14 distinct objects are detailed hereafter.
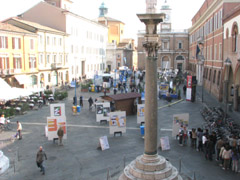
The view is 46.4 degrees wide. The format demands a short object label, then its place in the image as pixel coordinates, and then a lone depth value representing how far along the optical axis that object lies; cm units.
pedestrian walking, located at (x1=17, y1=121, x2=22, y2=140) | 1709
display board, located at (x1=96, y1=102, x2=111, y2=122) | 2095
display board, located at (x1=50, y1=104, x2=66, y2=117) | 1750
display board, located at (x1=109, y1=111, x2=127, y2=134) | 1752
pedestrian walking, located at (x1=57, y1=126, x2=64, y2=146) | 1590
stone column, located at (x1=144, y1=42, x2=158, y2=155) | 991
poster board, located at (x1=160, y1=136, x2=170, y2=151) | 1492
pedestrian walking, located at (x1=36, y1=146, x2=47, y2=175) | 1202
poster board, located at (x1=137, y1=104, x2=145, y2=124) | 1973
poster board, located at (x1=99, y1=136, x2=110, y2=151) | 1509
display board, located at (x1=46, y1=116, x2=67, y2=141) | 1634
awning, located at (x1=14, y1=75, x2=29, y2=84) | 3584
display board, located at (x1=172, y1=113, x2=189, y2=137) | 1647
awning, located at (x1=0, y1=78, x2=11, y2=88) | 2347
